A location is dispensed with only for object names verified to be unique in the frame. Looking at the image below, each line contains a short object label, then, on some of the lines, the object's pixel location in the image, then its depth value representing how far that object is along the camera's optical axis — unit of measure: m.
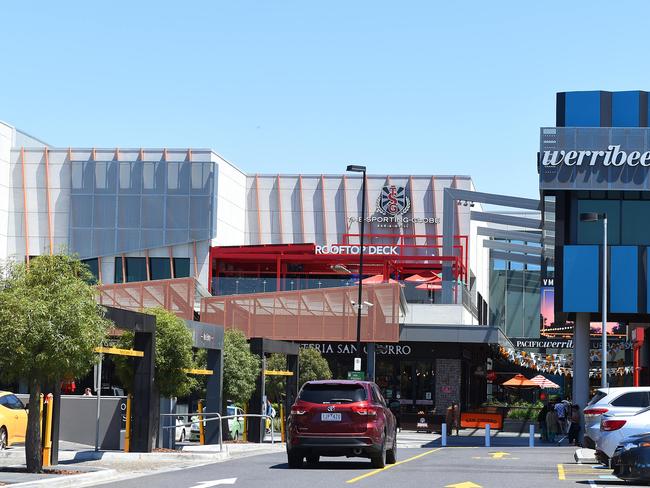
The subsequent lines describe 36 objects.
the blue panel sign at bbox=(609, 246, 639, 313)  44.25
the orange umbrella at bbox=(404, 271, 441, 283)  67.18
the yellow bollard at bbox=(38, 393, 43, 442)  21.88
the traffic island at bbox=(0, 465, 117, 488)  18.75
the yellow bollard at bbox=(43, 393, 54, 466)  23.09
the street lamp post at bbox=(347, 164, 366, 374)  47.06
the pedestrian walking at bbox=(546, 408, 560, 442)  48.59
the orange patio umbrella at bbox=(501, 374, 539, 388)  63.41
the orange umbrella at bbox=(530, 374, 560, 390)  63.16
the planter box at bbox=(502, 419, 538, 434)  58.04
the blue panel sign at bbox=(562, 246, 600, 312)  44.19
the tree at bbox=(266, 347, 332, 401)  51.50
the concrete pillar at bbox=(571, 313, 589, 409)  45.66
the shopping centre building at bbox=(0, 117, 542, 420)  58.09
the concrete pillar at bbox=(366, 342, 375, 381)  57.38
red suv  23.05
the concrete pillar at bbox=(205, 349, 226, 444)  34.00
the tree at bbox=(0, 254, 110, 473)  20.64
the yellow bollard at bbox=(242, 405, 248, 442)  37.84
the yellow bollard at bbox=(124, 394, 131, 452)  27.89
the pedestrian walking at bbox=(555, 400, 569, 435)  50.35
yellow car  28.03
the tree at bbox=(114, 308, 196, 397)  30.00
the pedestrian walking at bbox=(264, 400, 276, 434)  43.25
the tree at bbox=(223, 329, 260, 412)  38.22
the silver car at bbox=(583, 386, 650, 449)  24.09
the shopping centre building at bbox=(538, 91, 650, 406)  44.25
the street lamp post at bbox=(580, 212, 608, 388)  39.69
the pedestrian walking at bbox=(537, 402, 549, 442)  48.66
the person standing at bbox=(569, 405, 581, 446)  43.78
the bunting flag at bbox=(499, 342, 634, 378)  59.91
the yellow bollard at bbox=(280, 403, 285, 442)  40.75
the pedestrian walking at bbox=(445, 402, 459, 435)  53.53
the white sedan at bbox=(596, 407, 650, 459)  22.75
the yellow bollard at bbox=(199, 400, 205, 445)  33.69
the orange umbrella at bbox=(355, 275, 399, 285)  65.32
